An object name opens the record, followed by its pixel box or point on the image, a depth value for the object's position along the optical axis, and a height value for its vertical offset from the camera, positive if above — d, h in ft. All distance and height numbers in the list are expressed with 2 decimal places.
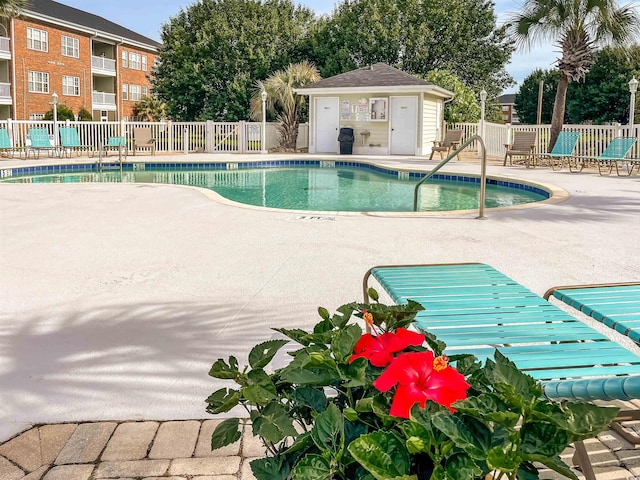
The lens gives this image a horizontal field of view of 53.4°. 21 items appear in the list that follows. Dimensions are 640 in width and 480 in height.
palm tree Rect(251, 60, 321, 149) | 76.28 +6.01
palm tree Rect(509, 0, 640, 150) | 53.52 +10.66
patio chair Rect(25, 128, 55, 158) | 59.72 +0.43
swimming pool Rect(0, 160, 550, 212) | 33.78 -2.37
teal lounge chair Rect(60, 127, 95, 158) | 60.59 +0.49
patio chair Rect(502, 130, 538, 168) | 52.80 +0.46
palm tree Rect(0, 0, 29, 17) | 59.98 +13.16
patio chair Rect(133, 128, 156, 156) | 66.05 +0.66
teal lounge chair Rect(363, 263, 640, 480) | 5.37 -1.90
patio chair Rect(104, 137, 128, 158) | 61.93 +0.13
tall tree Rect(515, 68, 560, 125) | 130.93 +11.64
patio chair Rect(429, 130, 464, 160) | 60.98 +0.91
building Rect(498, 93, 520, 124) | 235.13 +16.90
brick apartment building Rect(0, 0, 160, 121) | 99.35 +14.23
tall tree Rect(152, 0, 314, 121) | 94.22 +13.89
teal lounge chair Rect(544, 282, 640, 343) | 7.02 -1.83
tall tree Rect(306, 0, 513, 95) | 95.61 +17.06
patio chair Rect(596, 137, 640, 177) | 44.39 +0.00
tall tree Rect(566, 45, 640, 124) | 109.09 +10.50
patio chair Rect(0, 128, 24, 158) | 57.47 +0.12
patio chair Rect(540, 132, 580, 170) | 49.37 +0.40
